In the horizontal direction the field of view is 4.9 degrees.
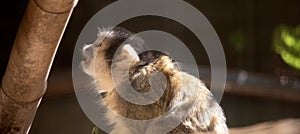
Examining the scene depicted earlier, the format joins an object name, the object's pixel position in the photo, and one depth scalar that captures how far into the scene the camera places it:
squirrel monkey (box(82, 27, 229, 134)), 3.84
